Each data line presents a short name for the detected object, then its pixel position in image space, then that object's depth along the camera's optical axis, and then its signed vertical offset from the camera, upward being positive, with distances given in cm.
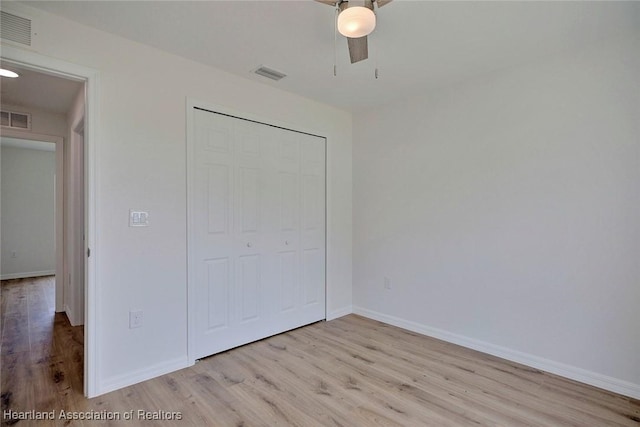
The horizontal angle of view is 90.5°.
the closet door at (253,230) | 268 -18
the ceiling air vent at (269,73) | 271 +122
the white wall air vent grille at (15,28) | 182 +107
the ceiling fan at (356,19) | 153 +95
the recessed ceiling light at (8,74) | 243 +109
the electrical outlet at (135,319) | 228 -78
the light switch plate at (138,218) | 229 -5
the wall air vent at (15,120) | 338 +99
